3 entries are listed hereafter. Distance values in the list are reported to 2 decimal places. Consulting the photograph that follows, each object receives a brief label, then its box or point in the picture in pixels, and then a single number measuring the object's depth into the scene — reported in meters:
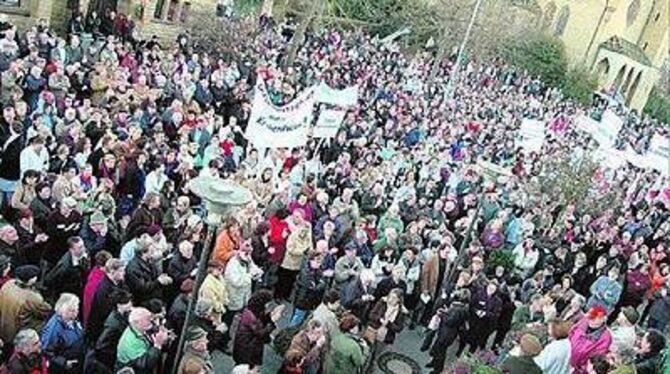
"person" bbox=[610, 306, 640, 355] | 9.10
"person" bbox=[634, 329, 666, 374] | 8.93
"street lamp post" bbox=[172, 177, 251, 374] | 6.89
